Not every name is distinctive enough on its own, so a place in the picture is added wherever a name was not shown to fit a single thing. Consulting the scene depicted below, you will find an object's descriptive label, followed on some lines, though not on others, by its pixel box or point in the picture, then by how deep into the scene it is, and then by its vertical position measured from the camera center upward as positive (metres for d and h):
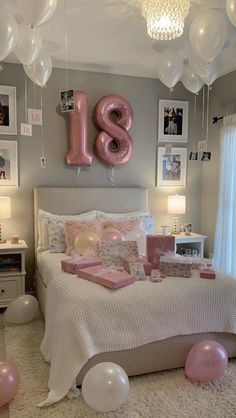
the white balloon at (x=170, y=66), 3.09 +1.05
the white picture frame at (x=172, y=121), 4.38 +0.80
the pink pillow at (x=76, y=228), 3.41 -0.43
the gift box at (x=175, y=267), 2.64 -0.60
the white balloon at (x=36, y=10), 1.96 +0.98
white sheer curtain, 3.85 -0.18
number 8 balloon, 3.90 +0.61
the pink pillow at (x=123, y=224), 3.59 -0.40
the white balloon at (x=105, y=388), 1.90 -1.10
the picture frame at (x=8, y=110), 3.71 +0.76
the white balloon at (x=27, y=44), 2.56 +1.01
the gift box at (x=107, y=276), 2.34 -0.63
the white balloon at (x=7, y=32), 2.19 +0.94
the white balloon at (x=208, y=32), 2.35 +1.03
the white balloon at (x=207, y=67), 2.93 +1.00
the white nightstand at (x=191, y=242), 4.15 -0.66
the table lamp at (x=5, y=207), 3.53 -0.24
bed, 2.17 -0.90
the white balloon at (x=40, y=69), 3.04 +0.99
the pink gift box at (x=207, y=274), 2.61 -0.64
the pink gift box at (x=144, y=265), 2.65 -0.59
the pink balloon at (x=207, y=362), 2.24 -1.12
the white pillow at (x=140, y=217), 3.91 -0.35
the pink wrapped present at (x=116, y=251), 2.80 -0.53
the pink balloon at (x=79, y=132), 3.79 +0.56
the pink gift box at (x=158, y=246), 2.79 -0.48
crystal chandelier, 2.21 +1.08
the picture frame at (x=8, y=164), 3.75 +0.21
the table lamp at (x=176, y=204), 4.21 -0.22
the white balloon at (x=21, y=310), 3.14 -1.12
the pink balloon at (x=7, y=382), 2.00 -1.13
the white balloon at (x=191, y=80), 3.37 +1.01
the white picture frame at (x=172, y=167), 4.41 +0.23
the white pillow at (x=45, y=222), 3.65 -0.39
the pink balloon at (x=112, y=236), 3.28 -0.48
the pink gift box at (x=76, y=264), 2.67 -0.60
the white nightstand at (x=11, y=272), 3.46 -0.86
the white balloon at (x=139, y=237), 3.43 -0.51
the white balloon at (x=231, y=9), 1.93 +0.97
